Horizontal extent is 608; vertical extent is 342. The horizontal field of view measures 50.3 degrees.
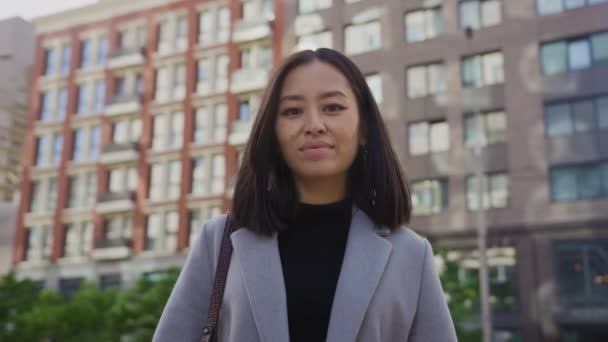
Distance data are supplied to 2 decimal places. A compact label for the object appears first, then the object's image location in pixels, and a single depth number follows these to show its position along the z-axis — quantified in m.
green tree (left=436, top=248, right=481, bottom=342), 20.48
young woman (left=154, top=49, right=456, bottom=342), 2.08
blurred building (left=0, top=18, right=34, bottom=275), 46.97
